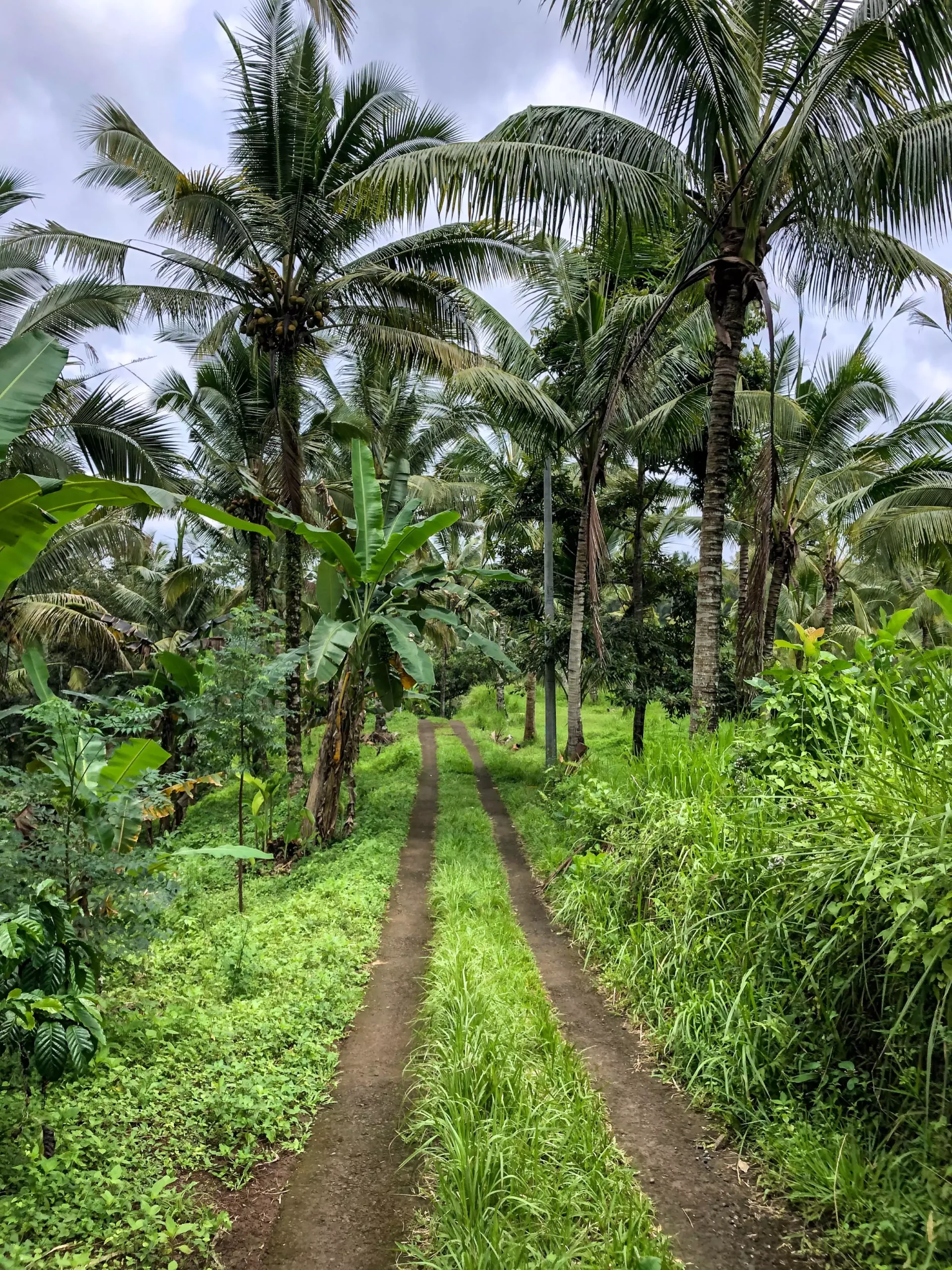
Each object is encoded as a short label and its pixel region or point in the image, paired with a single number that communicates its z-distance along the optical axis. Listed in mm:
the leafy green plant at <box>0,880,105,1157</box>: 3061
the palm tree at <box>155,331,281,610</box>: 13234
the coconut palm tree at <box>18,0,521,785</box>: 8656
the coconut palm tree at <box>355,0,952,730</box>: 5977
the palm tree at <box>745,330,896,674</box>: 12133
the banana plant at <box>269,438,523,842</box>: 8359
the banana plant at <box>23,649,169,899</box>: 3980
